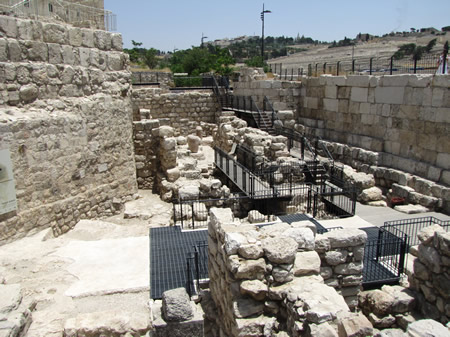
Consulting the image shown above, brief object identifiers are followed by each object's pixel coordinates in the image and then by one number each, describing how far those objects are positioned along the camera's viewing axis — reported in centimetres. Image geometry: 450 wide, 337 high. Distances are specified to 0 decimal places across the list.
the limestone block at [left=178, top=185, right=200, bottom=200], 1037
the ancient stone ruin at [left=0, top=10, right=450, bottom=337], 482
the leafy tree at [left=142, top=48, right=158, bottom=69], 5241
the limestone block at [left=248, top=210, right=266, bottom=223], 987
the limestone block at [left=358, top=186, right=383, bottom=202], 1184
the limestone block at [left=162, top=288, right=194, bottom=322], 482
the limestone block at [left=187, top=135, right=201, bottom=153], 1697
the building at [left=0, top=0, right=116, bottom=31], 1047
